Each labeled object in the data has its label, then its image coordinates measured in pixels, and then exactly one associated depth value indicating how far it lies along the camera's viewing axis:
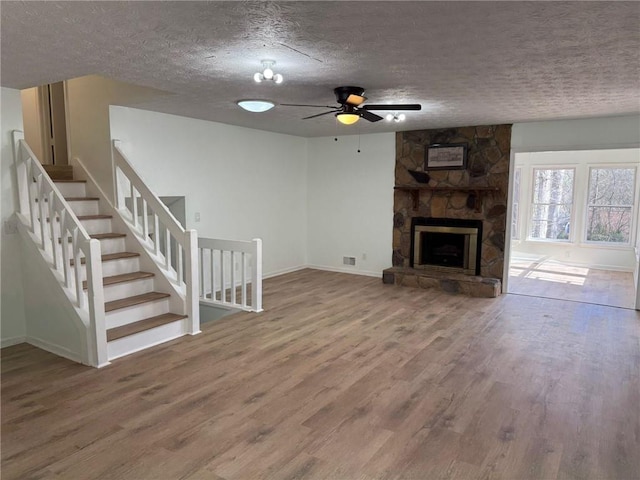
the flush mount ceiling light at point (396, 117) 5.08
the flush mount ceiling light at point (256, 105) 4.26
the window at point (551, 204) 9.05
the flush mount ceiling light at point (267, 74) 3.02
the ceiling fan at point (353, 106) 3.73
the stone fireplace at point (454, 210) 6.13
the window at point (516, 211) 9.66
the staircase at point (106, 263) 3.58
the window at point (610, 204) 8.39
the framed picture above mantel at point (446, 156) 6.35
